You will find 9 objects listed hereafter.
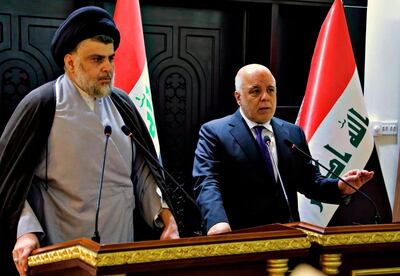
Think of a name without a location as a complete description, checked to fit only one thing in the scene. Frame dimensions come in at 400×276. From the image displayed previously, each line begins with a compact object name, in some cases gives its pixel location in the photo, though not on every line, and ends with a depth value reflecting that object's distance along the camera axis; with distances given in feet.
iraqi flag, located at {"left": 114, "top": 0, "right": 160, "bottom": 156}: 11.21
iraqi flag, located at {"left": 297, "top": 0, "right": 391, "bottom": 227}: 12.55
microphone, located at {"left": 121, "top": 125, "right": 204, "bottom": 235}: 6.94
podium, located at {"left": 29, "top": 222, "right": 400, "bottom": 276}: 4.91
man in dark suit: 8.86
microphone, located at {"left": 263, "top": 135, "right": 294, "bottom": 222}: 8.33
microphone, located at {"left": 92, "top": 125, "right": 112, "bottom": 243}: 6.69
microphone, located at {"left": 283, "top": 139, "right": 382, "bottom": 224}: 7.48
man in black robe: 6.84
